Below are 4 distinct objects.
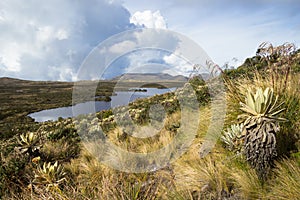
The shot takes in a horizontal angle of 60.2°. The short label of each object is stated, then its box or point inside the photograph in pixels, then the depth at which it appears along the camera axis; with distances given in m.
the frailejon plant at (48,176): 4.47
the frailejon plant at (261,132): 3.15
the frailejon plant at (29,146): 6.08
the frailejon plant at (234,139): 4.14
